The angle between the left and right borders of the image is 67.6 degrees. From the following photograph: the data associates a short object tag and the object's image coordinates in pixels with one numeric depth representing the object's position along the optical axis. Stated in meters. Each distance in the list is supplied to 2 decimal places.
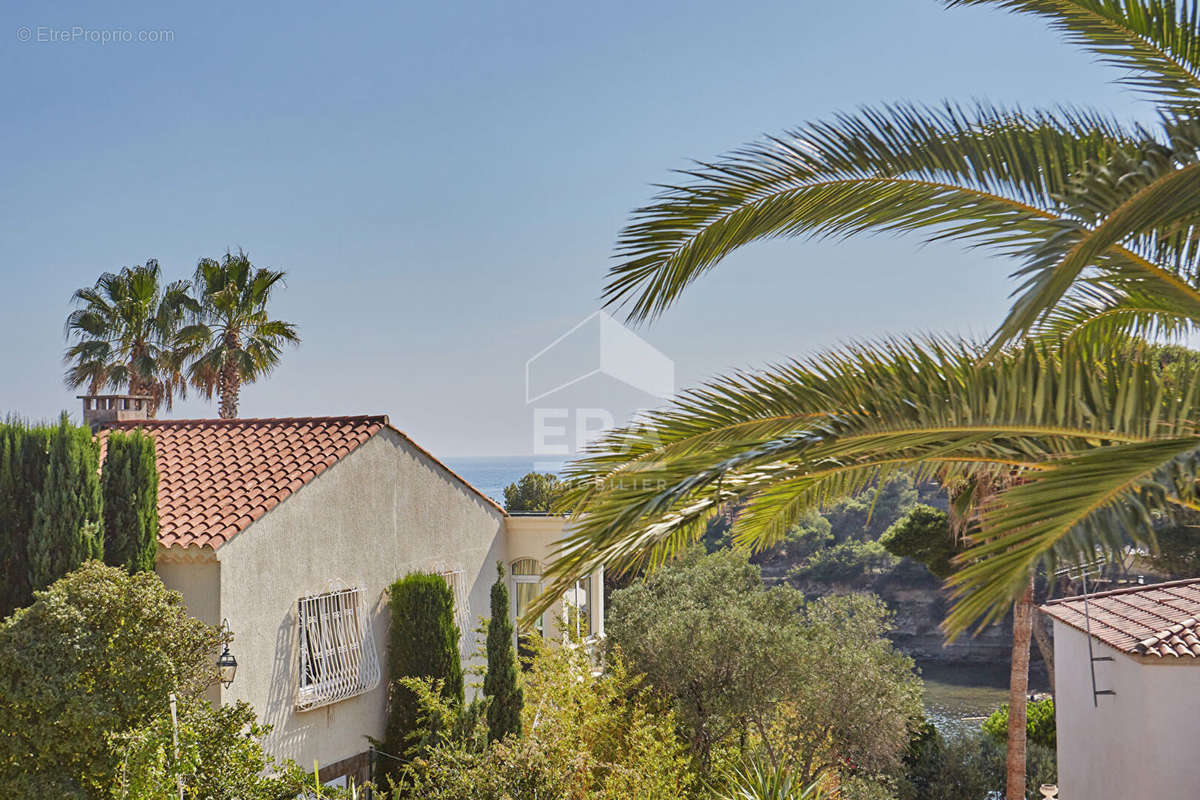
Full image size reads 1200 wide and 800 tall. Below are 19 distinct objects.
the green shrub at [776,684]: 17.17
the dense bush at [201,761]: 7.68
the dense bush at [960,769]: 21.05
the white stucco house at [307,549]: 12.15
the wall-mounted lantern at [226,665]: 11.12
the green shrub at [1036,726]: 22.94
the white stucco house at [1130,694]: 10.97
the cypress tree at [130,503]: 11.43
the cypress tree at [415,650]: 14.75
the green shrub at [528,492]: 36.89
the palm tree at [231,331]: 24.62
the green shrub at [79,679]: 9.23
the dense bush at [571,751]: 9.88
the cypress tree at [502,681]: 15.09
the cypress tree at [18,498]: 10.77
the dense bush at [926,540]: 24.50
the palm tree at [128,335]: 23.84
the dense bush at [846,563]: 55.84
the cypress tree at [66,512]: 10.65
